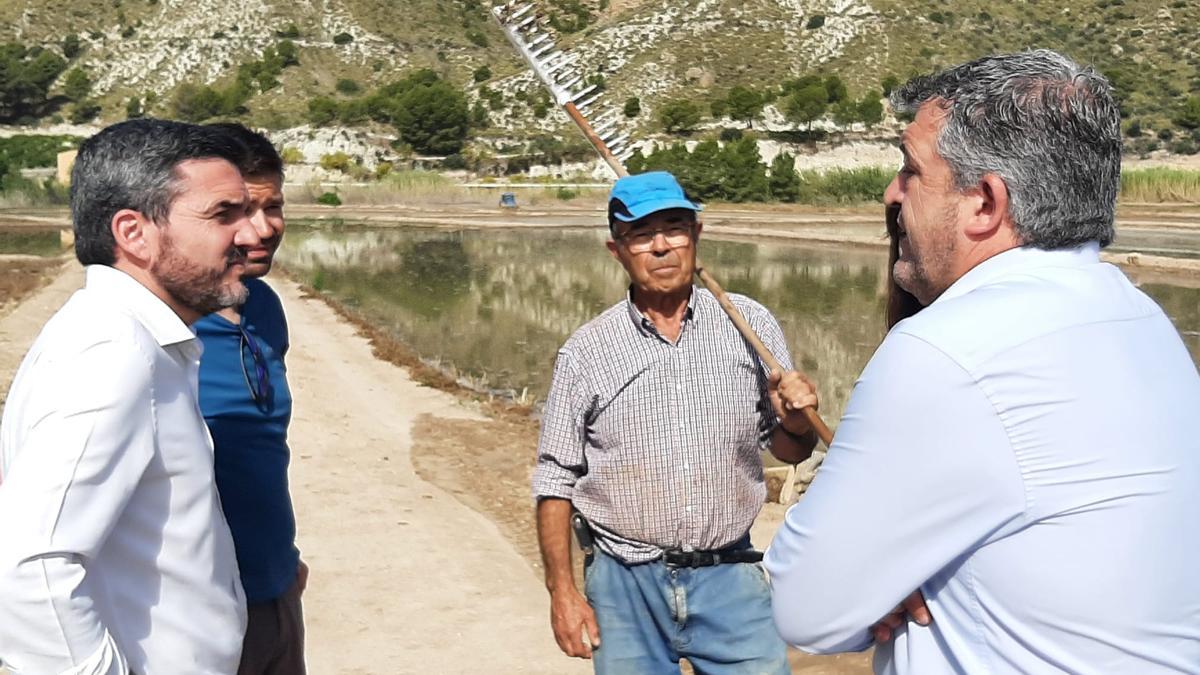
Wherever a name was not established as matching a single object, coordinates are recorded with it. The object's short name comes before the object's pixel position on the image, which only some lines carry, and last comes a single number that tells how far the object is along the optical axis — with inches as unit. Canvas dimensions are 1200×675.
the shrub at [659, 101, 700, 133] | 2551.7
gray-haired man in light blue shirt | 70.9
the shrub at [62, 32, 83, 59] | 3440.0
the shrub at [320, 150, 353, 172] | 2482.8
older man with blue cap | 134.6
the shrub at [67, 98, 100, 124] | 3147.1
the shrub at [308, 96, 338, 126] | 2736.2
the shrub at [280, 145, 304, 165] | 2457.9
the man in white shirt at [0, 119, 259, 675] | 87.7
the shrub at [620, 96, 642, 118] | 2556.6
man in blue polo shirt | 133.4
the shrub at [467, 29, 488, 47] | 3590.1
